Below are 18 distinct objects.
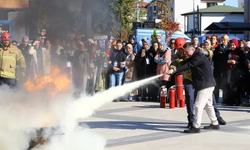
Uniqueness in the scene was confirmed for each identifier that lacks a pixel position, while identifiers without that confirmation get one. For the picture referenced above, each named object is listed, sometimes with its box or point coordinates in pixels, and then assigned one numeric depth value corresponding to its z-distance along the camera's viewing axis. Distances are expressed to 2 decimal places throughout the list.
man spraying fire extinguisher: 9.63
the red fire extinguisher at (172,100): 13.89
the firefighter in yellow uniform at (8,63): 11.68
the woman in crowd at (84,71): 11.38
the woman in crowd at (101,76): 16.34
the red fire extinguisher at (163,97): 14.07
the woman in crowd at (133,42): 17.26
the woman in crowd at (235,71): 14.59
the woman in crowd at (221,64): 14.88
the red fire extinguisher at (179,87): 14.07
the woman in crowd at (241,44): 14.68
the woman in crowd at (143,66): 16.50
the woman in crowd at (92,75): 14.33
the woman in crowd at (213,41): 15.49
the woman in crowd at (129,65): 16.69
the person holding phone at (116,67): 16.64
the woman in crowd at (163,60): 15.27
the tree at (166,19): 49.37
